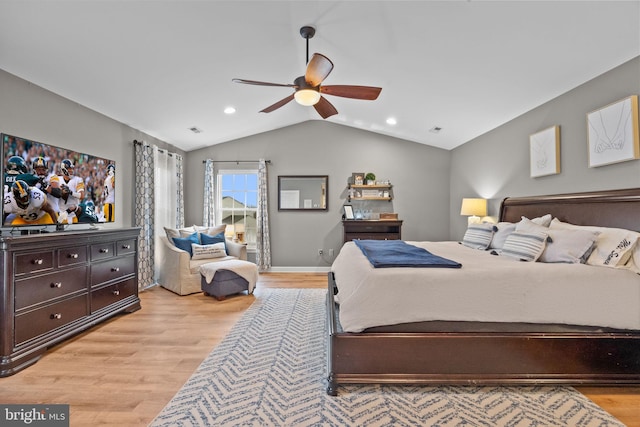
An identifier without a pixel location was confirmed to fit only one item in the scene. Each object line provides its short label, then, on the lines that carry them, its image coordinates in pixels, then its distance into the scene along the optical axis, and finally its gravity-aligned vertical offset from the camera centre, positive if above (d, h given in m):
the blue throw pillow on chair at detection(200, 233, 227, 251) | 4.79 -0.44
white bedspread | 1.99 -0.58
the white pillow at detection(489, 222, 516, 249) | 3.30 -0.28
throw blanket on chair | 4.05 -0.78
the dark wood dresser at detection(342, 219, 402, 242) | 5.49 -0.35
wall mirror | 5.95 +0.36
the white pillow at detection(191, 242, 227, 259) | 4.48 -0.59
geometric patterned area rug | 1.71 -1.16
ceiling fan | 2.37 +1.08
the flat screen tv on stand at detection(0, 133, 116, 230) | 2.64 +0.26
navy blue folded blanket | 2.18 -0.38
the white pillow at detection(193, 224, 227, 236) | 5.03 -0.31
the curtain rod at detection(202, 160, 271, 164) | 5.98 +0.97
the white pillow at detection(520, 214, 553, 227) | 3.11 -0.12
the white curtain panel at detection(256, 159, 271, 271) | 5.83 -0.36
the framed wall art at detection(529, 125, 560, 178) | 3.24 +0.63
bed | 1.97 -0.81
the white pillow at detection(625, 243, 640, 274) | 2.14 -0.38
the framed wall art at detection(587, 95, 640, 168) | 2.43 +0.64
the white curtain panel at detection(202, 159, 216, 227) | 5.87 +0.27
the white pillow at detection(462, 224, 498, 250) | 3.49 -0.31
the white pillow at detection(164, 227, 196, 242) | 4.63 -0.32
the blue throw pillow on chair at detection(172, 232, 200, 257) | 4.52 -0.47
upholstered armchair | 4.24 -0.80
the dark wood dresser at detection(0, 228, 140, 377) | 2.22 -0.66
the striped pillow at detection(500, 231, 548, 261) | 2.54 -0.32
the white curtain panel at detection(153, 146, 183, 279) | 4.85 +0.31
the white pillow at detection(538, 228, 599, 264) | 2.35 -0.30
